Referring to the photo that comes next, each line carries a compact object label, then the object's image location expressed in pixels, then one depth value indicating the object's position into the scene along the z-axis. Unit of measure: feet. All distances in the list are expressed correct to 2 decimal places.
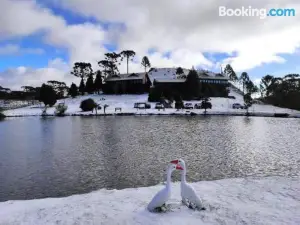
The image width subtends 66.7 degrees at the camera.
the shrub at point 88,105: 218.55
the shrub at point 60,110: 207.47
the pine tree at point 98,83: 314.57
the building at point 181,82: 278.76
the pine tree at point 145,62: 363.55
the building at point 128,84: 300.76
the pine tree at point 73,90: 313.93
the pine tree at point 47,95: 249.38
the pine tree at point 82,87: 328.33
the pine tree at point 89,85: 317.62
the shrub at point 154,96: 254.47
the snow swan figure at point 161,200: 23.42
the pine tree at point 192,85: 265.11
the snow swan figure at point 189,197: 23.56
